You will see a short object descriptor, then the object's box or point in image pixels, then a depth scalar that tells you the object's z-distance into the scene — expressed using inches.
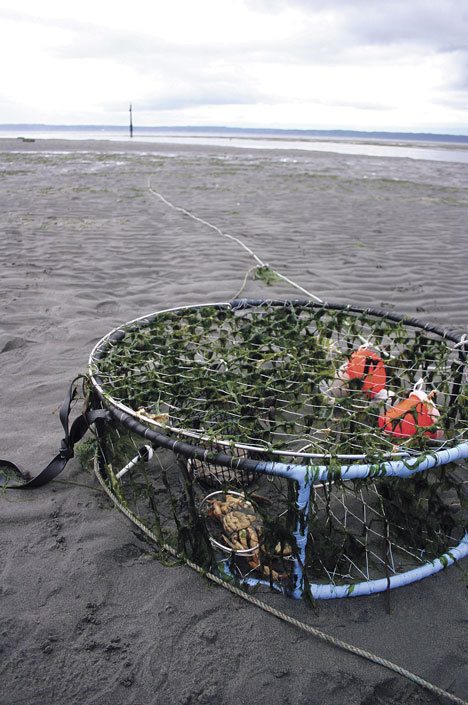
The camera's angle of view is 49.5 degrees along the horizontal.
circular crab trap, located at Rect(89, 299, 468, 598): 73.6
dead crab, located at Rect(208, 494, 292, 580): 80.9
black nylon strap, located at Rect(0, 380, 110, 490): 88.5
